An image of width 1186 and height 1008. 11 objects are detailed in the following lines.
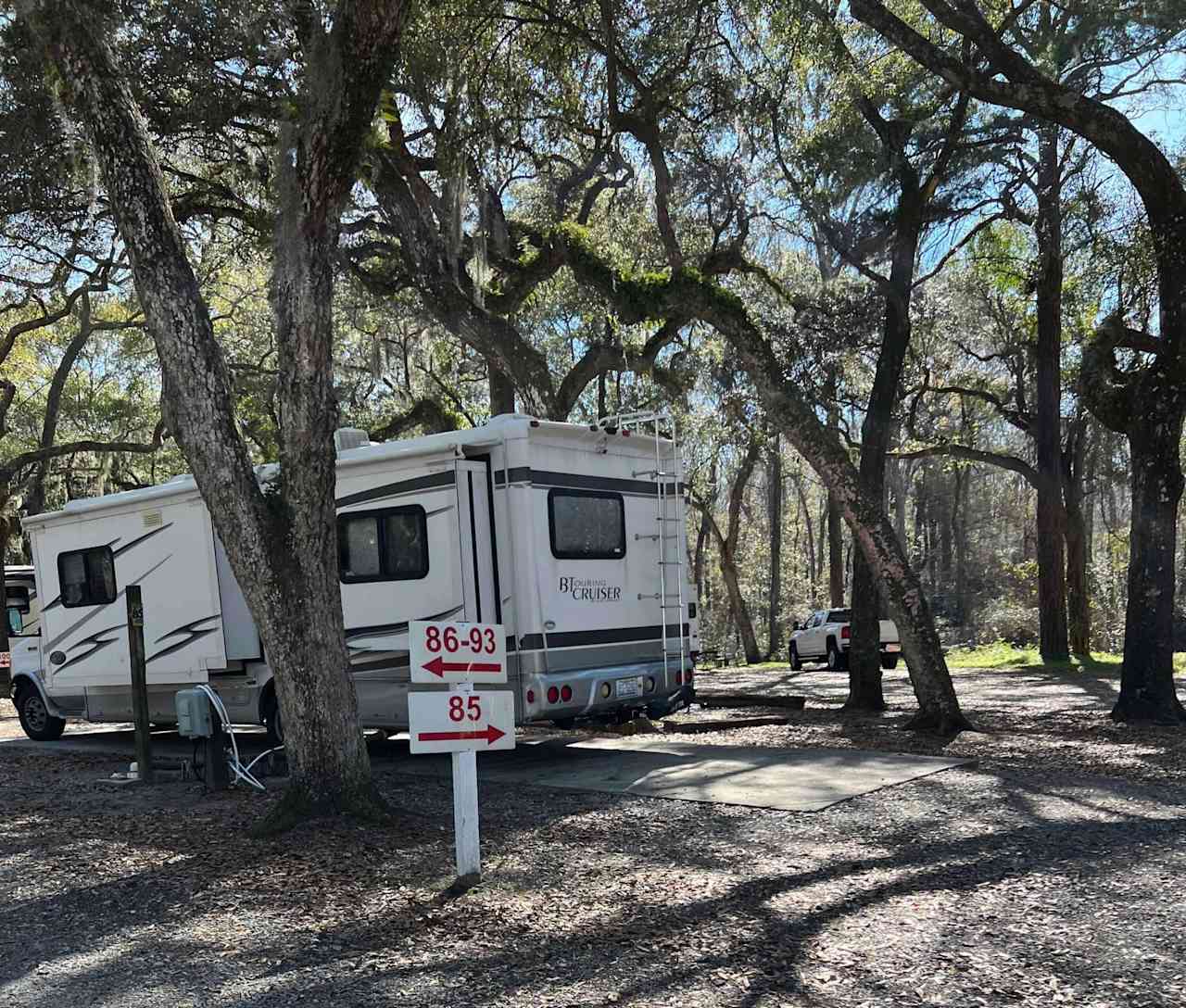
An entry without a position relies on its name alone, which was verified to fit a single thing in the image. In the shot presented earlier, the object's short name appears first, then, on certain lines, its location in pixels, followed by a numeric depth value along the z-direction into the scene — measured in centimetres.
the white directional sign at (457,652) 579
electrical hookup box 871
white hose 871
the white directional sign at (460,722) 564
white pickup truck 2527
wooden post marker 954
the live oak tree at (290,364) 690
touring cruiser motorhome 938
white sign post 567
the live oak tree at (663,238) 1102
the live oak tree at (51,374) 2061
